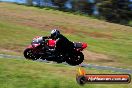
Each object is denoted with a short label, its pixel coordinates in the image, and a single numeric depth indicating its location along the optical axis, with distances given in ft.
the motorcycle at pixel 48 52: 76.89
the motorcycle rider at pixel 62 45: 76.69
